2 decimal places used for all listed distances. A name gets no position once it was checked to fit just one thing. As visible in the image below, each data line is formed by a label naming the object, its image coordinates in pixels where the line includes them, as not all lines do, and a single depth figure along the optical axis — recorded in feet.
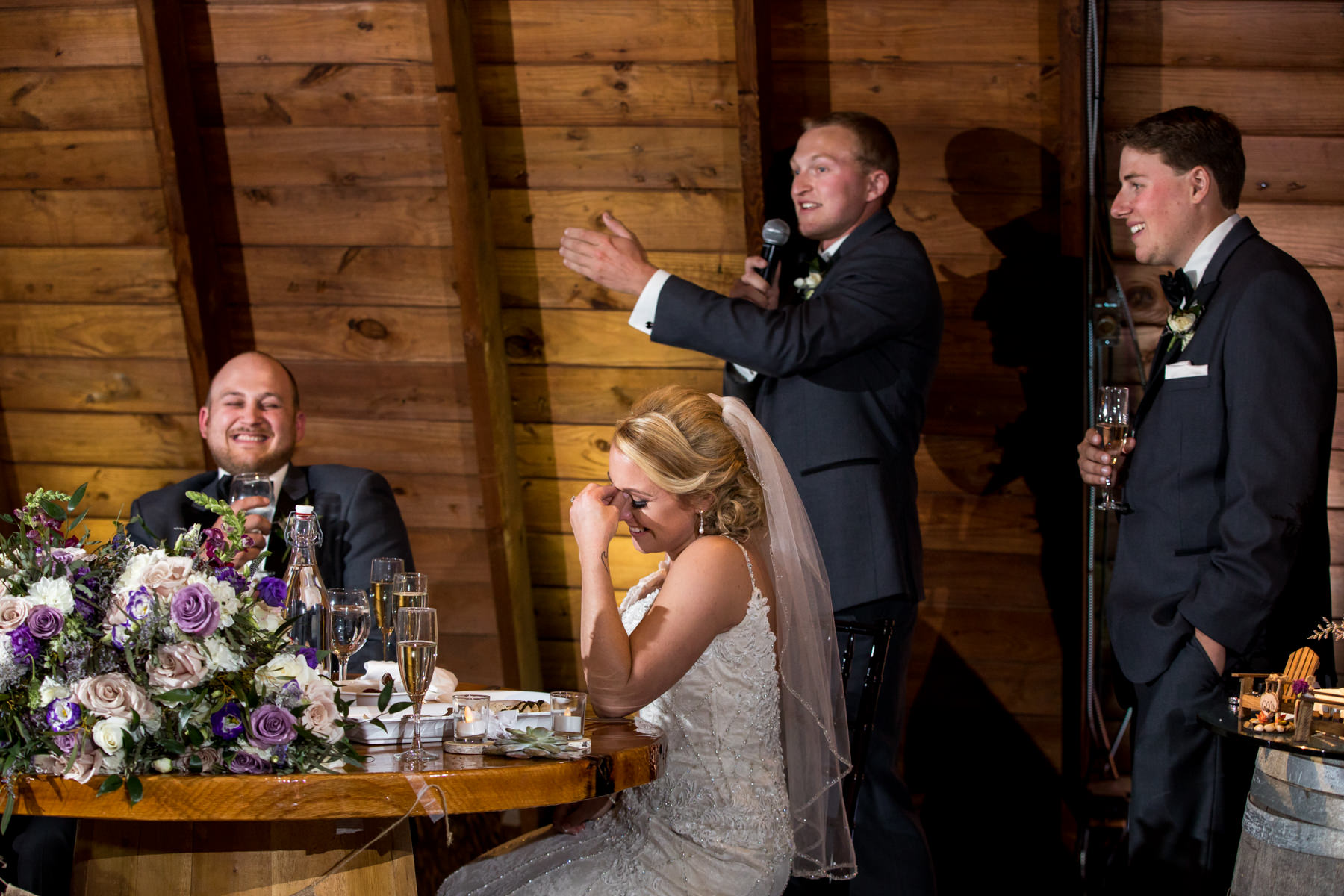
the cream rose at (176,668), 13.17
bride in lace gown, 13.95
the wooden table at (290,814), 13.17
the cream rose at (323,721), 13.27
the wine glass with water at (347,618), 13.90
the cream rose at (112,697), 13.13
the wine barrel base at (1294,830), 13.90
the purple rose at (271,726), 13.19
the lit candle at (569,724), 13.58
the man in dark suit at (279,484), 16.37
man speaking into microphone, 15.84
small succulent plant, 13.41
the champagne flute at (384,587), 14.41
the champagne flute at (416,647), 13.35
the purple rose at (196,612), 13.16
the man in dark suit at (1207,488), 14.87
